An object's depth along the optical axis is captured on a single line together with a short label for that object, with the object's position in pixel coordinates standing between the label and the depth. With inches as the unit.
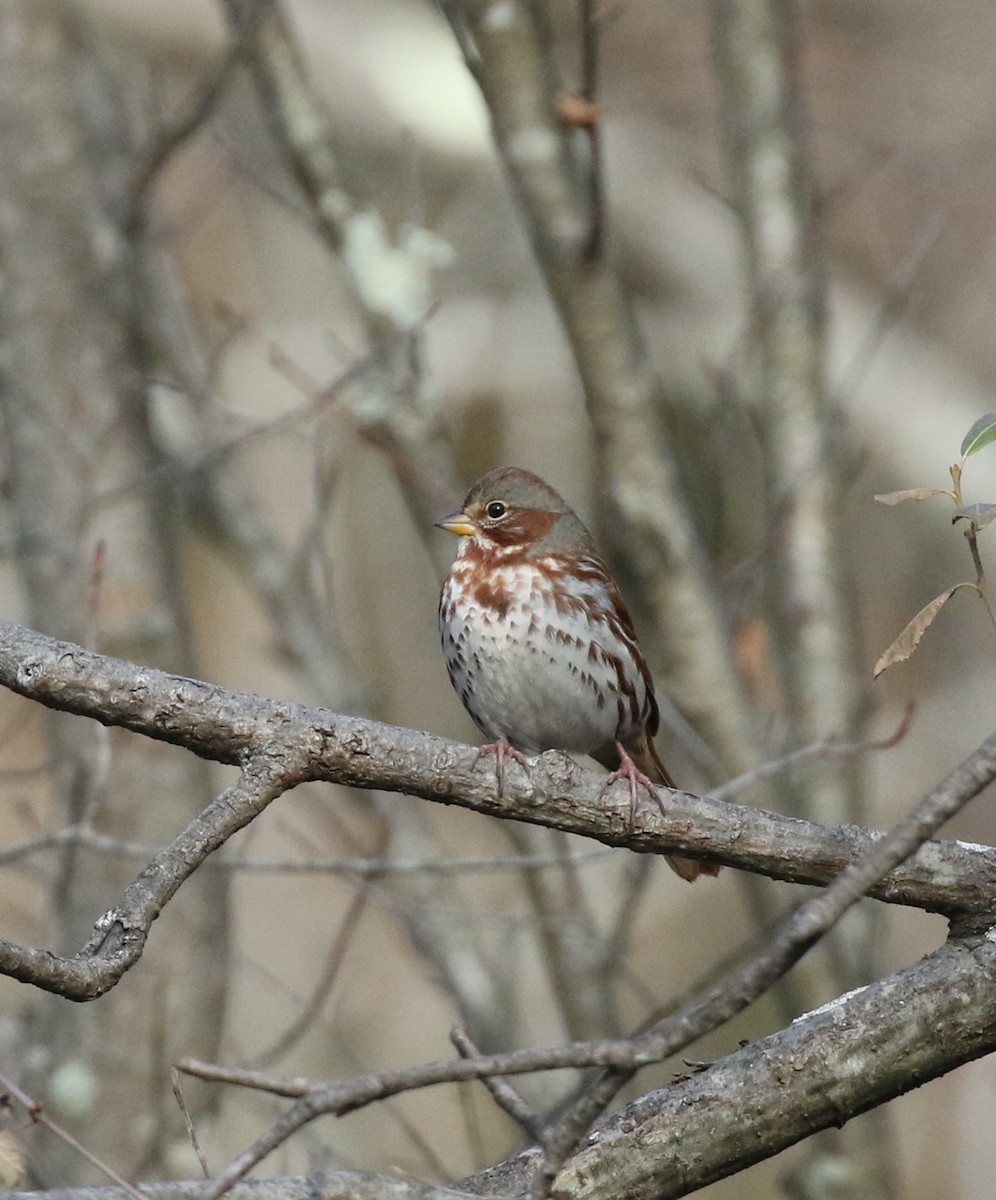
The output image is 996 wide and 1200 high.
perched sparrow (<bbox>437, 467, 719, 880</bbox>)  379.2
